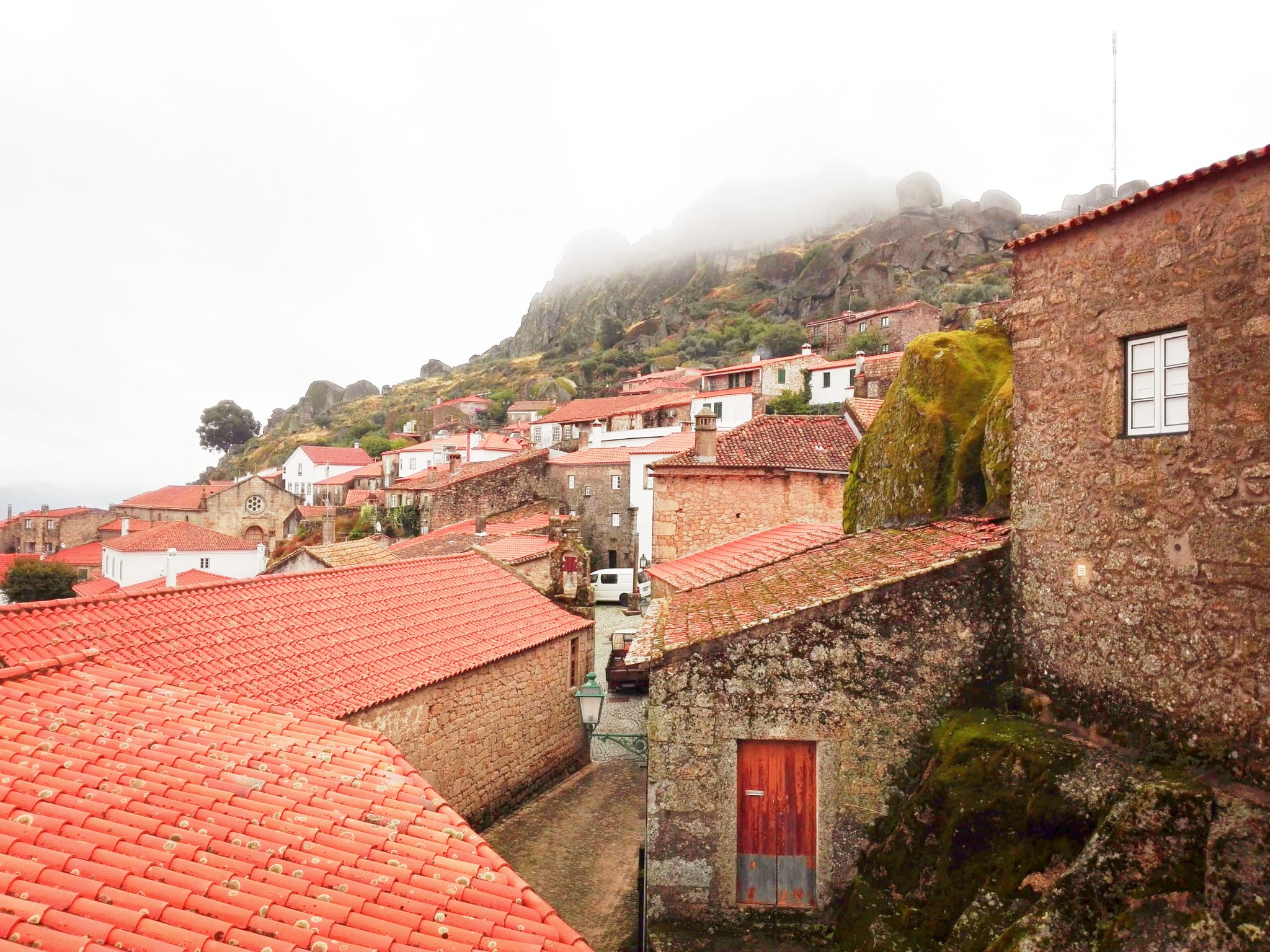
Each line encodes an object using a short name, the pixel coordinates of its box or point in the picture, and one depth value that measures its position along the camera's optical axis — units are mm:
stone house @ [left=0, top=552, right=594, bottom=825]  8680
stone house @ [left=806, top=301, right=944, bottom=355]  60812
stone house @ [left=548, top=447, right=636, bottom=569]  36062
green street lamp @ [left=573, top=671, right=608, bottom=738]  11117
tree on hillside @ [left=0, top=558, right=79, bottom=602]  37562
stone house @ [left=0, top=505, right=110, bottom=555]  61438
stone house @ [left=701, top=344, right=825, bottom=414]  51062
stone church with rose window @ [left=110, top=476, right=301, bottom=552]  59719
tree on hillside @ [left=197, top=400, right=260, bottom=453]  111500
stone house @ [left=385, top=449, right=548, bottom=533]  38031
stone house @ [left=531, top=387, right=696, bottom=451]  48906
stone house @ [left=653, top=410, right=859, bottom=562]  18219
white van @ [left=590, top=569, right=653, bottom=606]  30438
